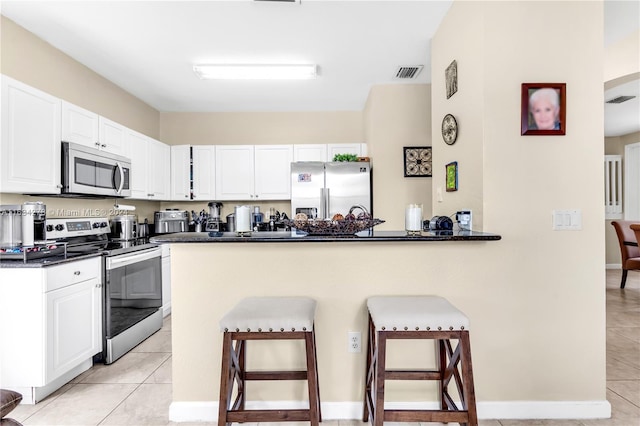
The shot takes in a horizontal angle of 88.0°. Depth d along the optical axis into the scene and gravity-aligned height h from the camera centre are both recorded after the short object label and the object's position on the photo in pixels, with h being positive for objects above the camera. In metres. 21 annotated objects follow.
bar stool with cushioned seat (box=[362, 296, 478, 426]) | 1.44 -0.55
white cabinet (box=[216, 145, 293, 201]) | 4.55 +0.53
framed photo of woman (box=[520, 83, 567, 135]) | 1.92 +0.60
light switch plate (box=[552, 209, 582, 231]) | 1.93 -0.05
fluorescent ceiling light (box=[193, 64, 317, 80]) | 3.33 +1.46
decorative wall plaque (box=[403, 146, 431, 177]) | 3.91 +0.61
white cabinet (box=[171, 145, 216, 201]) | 4.56 +0.57
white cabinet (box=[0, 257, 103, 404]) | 2.05 -0.72
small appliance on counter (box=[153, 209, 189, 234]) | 4.21 -0.09
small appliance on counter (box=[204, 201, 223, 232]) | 4.48 +0.06
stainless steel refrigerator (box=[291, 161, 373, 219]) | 4.04 +0.32
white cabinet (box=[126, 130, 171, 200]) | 3.73 +0.57
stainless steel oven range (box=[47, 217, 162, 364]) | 2.60 -0.59
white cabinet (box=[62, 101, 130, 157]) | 2.73 +0.77
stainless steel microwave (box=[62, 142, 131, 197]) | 2.69 +0.38
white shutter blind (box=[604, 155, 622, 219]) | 6.54 +0.51
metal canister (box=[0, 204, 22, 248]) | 2.22 -0.07
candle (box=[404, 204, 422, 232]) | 1.92 -0.03
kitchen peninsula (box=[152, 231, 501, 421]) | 1.91 -0.45
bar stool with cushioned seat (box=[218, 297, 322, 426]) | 1.48 -0.56
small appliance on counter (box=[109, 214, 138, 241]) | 3.45 -0.15
